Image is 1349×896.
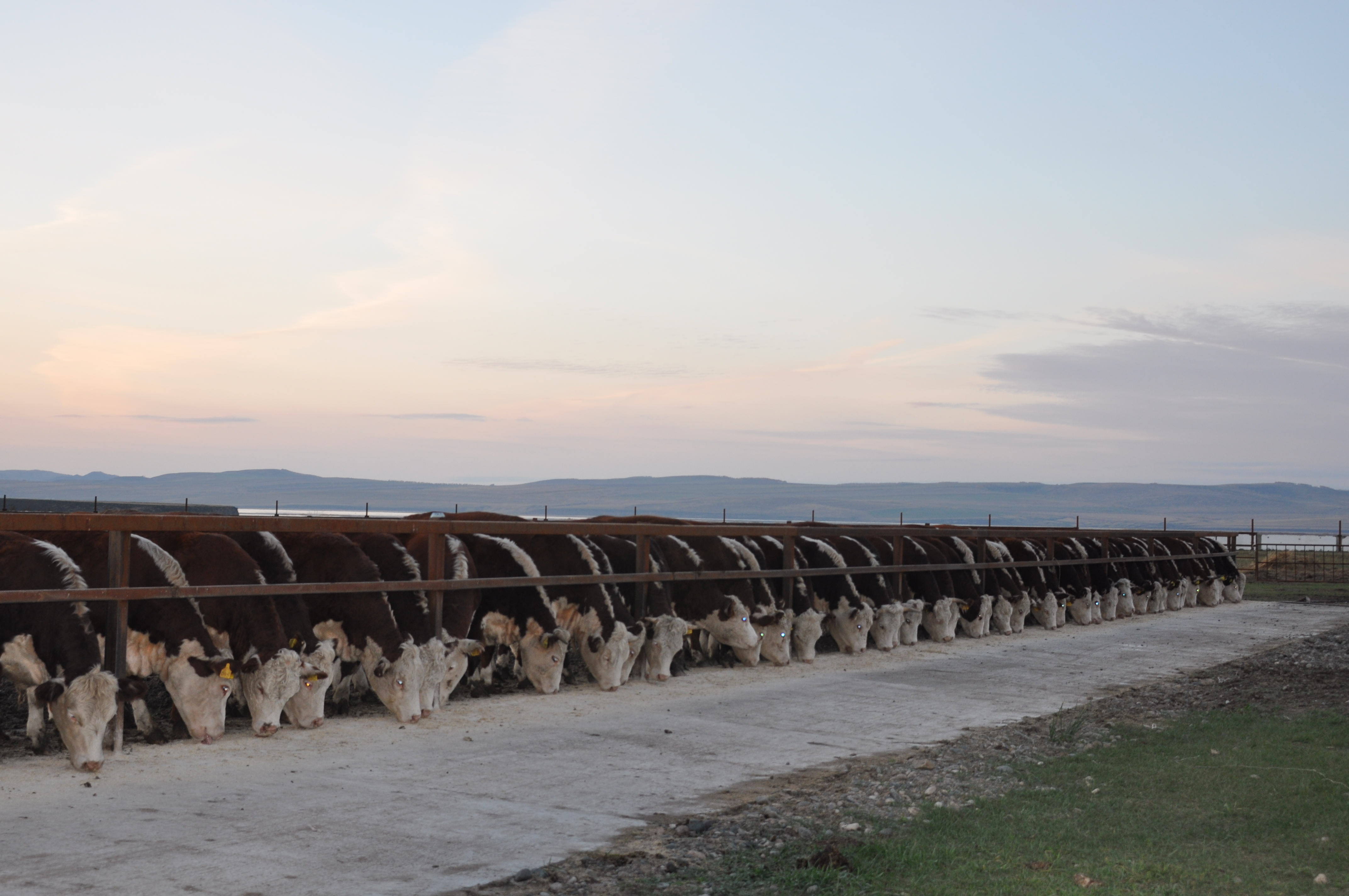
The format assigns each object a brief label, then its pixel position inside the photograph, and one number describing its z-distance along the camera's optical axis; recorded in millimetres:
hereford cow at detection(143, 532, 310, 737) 9211
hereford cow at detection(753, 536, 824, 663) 15508
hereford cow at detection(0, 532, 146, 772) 7910
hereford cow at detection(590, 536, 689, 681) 13180
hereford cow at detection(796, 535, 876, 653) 16500
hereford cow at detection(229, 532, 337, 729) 9555
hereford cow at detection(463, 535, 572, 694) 12000
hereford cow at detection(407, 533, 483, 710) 10992
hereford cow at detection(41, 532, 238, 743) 8914
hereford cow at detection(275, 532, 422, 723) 10102
